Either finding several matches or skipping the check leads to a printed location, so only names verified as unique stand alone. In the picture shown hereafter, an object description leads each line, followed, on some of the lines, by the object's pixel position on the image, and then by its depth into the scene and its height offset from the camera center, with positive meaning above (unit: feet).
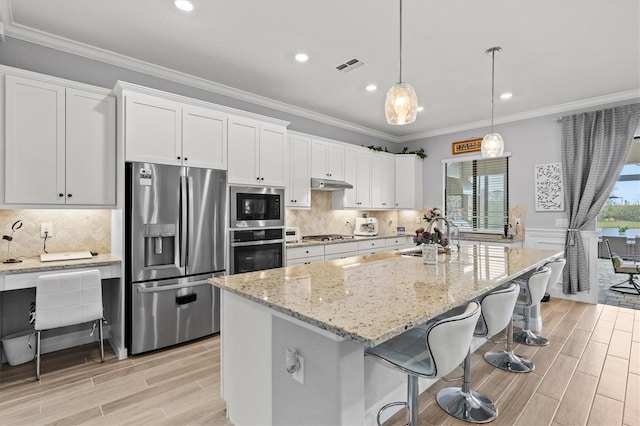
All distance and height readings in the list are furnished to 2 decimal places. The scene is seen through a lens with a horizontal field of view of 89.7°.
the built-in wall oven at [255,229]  11.71 -0.58
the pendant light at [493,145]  11.10 +2.39
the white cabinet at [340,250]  15.11 -1.78
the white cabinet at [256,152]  11.81 +2.39
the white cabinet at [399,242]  18.30 -1.68
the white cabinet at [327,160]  15.87 +2.74
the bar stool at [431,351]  4.61 -2.26
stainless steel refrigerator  9.59 -1.21
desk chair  8.25 -2.31
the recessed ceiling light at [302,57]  10.61 +5.26
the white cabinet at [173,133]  9.63 +2.62
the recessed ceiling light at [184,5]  7.94 +5.23
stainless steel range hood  15.55 +1.44
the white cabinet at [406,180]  20.40 +2.13
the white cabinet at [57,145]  8.66 +1.99
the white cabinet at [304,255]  13.60 -1.80
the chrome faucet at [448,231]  8.86 -0.48
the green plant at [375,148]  18.84 +3.89
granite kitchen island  4.20 -1.67
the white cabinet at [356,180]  17.48 +1.88
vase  8.39 -1.06
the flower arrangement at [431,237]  8.54 -0.65
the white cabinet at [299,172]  14.76 +1.95
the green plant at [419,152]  20.56 +3.97
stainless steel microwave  11.75 +0.26
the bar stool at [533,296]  8.42 -2.24
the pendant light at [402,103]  7.18 +2.49
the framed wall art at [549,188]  15.69 +1.28
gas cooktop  15.84 -1.22
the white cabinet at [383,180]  18.98 +2.02
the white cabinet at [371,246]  16.68 -1.75
